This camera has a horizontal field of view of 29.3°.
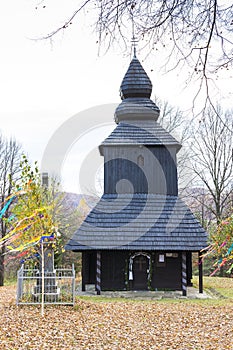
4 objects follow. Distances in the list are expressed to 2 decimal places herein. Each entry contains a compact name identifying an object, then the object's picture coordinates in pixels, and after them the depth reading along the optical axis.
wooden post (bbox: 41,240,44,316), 13.16
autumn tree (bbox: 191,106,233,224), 29.95
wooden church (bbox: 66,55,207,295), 19.11
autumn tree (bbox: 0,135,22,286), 27.06
